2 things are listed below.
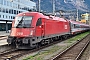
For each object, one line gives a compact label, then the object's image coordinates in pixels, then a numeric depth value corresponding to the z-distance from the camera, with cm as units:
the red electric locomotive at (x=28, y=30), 1861
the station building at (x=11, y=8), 7612
